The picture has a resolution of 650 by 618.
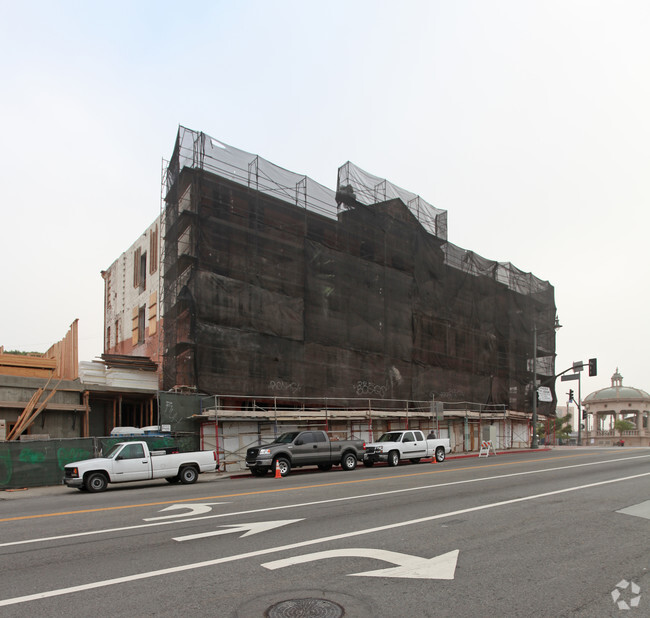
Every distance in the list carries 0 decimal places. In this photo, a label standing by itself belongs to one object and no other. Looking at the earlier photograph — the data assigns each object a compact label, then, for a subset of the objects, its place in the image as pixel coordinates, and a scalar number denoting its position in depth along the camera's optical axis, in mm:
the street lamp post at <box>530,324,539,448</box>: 38400
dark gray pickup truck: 20016
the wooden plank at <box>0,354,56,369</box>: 24297
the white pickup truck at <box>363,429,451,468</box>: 23406
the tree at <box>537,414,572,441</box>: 53478
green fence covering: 18141
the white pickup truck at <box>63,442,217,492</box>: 16484
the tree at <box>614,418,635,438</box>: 92719
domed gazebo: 79500
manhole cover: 4829
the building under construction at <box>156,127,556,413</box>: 24922
